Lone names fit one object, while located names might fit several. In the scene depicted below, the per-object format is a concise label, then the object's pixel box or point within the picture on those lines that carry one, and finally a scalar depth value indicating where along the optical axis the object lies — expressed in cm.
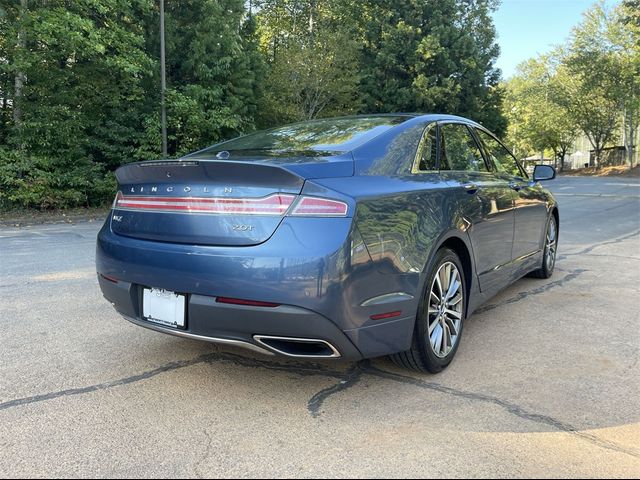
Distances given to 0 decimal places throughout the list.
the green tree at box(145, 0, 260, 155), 1592
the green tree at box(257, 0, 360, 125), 2069
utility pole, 1468
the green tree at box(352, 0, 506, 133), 2684
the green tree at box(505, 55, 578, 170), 4312
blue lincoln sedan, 254
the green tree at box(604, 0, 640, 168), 3453
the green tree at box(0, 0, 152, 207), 1252
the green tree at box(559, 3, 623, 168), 3659
